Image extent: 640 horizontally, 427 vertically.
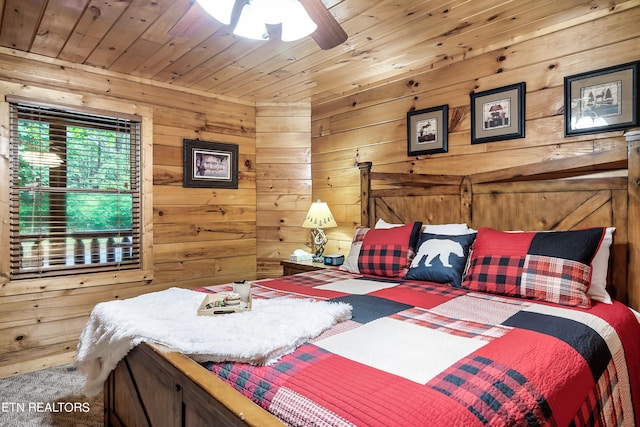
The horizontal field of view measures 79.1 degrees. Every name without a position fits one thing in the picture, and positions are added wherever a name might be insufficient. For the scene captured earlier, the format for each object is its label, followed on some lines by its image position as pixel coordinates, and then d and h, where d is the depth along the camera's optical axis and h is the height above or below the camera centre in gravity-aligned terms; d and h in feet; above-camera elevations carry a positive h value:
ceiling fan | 5.53 +2.91
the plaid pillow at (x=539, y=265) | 6.07 -0.93
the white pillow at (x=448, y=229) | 8.37 -0.42
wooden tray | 5.40 -1.39
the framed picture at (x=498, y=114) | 8.36 +2.16
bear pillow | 7.59 -1.00
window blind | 9.21 +0.50
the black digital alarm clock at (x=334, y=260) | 10.57 -1.35
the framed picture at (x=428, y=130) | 9.70 +2.07
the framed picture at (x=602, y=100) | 6.94 +2.06
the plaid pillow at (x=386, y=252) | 8.41 -0.93
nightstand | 10.46 -1.54
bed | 3.27 -1.49
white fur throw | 4.11 -1.45
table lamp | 11.44 -0.34
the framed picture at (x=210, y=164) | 11.76 +1.47
